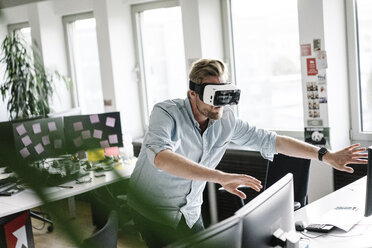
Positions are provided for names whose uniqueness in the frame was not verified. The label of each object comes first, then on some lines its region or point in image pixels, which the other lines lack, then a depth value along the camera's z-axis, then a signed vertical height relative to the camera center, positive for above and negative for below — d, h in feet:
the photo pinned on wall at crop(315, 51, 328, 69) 11.49 +0.09
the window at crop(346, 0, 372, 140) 11.84 -0.15
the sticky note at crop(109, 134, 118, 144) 13.05 -1.57
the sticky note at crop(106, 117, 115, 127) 13.11 -1.11
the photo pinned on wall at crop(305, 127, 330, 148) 11.86 -1.81
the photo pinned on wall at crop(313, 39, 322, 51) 11.48 +0.44
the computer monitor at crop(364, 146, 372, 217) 6.45 -1.83
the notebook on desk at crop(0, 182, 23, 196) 11.03 -2.31
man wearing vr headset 6.55 -1.05
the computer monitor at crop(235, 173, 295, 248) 4.61 -1.53
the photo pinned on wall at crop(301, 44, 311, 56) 11.73 +0.35
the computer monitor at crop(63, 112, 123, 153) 12.90 -1.12
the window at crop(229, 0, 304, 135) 13.26 +0.15
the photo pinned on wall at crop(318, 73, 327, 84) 11.61 -0.35
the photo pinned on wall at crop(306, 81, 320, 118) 11.90 -0.88
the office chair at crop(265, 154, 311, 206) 10.05 -2.25
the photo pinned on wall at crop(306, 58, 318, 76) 11.76 -0.09
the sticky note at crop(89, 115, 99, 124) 12.81 -0.96
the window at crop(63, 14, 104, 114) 16.55 -0.01
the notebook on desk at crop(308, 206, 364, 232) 7.42 -2.49
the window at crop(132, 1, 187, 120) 15.64 +0.84
